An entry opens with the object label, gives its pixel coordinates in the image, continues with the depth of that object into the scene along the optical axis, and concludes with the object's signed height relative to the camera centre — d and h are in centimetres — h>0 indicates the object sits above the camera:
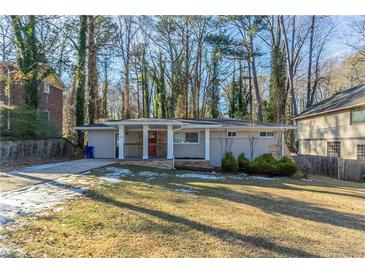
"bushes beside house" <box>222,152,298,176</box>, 1269 -129
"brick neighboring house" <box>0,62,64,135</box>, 1849 +367
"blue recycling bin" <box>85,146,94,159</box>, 1597 -75
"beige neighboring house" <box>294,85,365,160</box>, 1553 +108
